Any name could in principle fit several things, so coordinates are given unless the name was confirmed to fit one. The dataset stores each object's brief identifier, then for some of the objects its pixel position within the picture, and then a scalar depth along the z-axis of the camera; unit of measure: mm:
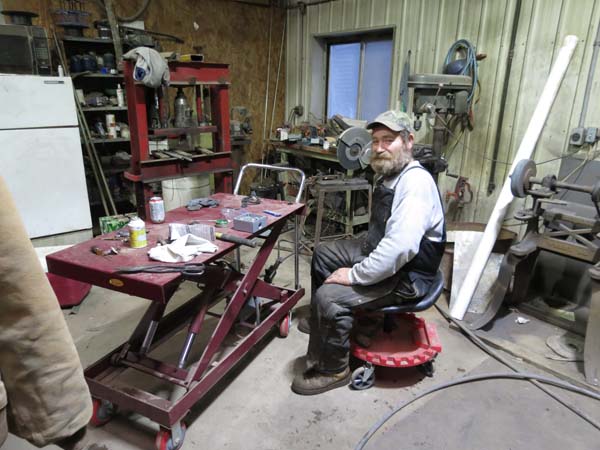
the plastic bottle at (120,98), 4062
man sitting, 1887
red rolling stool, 2012
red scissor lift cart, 1588
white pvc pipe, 2736
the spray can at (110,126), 4070
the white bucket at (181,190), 3752
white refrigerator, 3299
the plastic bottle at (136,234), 1752
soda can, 2014
